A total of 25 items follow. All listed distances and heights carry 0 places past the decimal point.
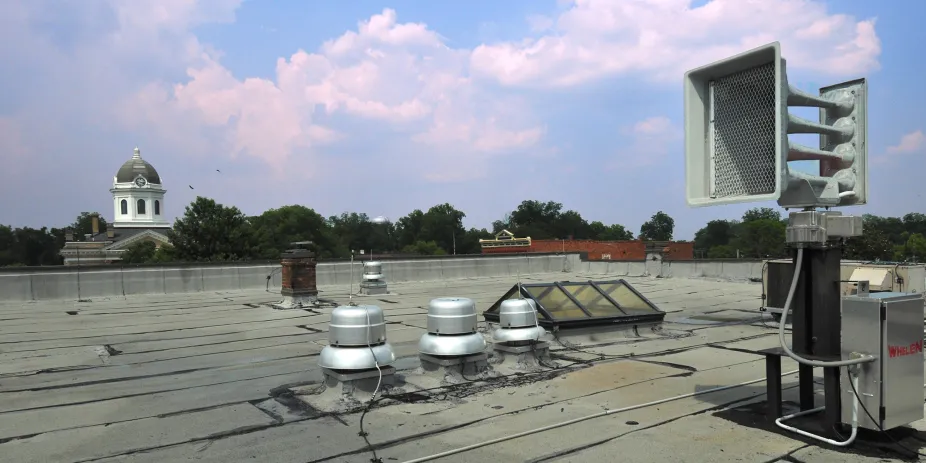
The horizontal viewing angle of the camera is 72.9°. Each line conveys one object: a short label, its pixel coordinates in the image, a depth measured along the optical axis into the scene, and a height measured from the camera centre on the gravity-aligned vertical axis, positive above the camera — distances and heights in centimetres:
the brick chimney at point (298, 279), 1702 -114
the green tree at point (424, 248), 10131 -200
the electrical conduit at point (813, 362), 527 -112
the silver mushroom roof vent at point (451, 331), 809 -126
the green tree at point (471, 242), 10806 -120
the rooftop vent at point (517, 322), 898 -127
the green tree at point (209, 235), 7094 +48
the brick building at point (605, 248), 5441 -126
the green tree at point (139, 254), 8419 -188
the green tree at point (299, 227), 10000 +181
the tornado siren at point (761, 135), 545 +88
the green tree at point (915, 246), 5436 -162
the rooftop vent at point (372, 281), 2138 -152
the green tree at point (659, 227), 13975 +122
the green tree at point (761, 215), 11602 +315
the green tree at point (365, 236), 10969 +18
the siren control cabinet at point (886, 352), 526 -105
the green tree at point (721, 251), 9031 -292
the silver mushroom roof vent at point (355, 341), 723 -123
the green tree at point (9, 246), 10554 -69
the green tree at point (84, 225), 13862 +358
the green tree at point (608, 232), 12630 +23
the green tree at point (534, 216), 11919 +369
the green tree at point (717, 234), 10781 -42
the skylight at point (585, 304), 1128 -136
